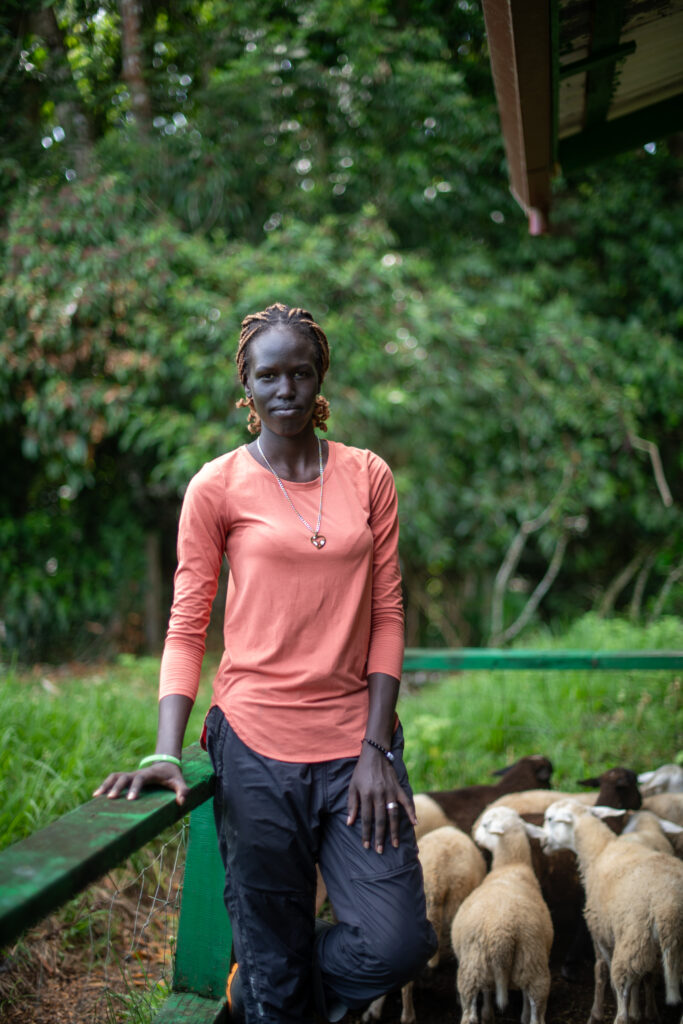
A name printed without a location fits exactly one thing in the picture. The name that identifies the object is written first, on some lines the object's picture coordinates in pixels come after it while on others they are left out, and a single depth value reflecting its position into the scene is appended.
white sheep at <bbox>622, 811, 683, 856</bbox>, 2.84
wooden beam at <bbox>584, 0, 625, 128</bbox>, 2.50
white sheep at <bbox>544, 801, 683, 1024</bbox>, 2.32
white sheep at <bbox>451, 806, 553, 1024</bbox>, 2.31
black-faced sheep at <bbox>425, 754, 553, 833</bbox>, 3.43
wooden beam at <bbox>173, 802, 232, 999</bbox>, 2.25
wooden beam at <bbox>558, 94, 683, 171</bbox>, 3.46
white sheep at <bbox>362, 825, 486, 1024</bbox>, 2.68
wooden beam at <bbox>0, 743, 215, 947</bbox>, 1.27
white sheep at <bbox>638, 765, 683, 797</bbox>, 3.54
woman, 1.92
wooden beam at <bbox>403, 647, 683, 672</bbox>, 3.71
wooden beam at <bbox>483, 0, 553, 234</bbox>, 2.10
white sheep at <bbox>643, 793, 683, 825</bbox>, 3.26
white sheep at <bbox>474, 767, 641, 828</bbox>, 3.17
